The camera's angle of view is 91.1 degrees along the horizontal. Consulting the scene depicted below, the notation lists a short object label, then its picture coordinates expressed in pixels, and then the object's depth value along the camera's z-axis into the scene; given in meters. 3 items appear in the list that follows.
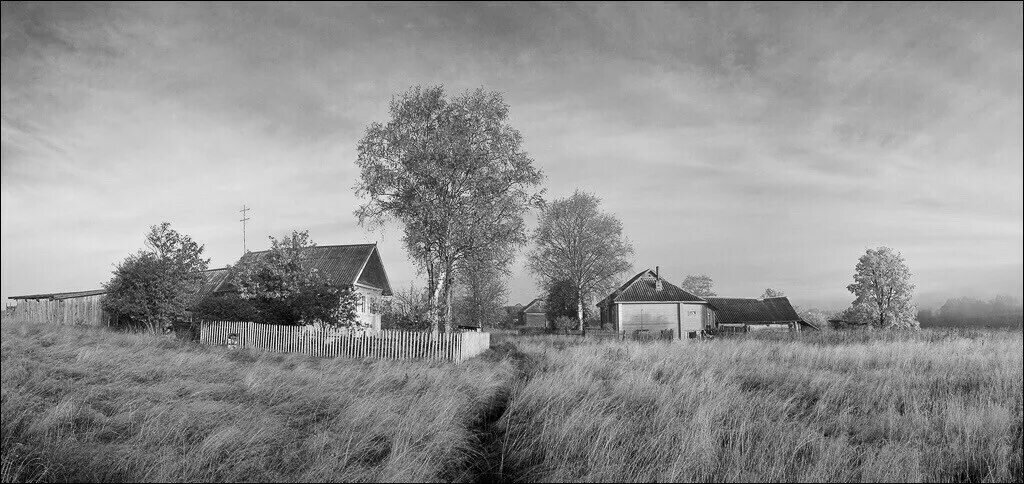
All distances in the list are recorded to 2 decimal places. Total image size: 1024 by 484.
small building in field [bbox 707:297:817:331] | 45.44
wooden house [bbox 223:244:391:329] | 31.73
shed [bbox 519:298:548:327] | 84.81
